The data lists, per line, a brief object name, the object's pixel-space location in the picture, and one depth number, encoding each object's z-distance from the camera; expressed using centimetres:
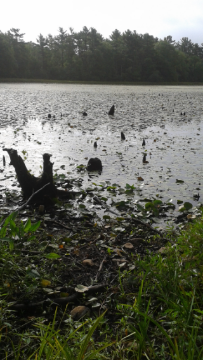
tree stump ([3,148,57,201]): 477
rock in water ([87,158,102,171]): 624
